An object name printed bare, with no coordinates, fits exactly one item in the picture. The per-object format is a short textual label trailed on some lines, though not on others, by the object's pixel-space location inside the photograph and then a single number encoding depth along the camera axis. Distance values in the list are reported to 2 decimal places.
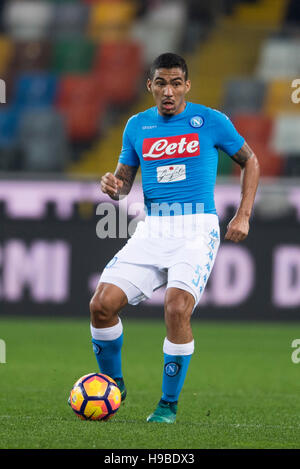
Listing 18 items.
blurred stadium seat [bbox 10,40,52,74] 16.81
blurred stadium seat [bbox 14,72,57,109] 16.41
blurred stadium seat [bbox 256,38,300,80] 15.88
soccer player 5.96
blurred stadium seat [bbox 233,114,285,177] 14.89
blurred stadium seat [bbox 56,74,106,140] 15.83
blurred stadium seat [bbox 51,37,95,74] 16.77
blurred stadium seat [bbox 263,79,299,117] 15.31
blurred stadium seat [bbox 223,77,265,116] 15.66
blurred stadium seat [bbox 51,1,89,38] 17.74
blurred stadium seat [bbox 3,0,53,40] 17.65
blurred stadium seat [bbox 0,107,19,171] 15.46
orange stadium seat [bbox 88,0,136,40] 18.11
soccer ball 5.87
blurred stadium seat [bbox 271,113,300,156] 14.94
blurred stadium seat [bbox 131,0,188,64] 16.34
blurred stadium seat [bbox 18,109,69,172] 14.66
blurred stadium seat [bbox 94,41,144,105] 16.23
